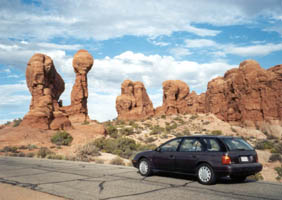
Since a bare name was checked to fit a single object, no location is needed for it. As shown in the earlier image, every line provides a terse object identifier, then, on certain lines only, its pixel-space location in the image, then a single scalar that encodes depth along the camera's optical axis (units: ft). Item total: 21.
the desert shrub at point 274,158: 74.76
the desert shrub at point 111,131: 134.70
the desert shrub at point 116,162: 52.60
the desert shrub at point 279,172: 50.81
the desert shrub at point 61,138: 98.87
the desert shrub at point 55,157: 63.57
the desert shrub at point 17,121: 132.16
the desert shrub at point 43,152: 72.02
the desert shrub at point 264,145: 96.80
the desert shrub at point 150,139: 127.54
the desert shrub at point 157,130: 150.72
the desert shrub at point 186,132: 148.28
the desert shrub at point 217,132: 146.81
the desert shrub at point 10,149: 82.79
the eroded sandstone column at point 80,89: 171.22
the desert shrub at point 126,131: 144.36
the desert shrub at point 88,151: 69.89
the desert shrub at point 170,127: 168.76
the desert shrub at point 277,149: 89.50
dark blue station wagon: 25.34
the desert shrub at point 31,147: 87.00
